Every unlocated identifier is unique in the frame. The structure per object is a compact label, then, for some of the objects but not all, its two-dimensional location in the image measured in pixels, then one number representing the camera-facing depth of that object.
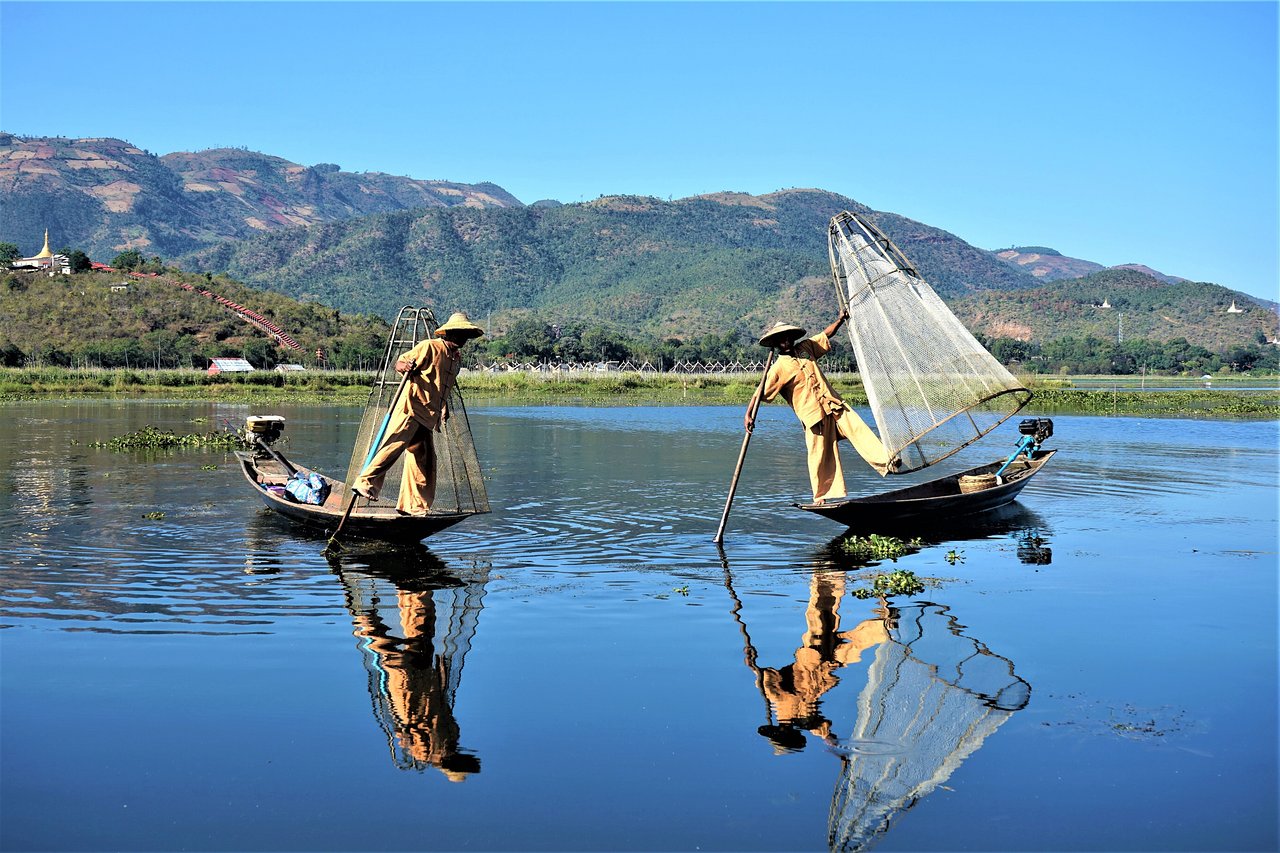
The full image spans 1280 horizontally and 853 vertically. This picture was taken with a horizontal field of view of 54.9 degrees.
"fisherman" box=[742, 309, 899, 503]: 16.20
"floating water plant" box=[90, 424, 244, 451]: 30.52
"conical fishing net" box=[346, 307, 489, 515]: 15.63
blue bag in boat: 17.50
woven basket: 18.50
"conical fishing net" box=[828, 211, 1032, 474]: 16.69
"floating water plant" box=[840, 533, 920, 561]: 15.76
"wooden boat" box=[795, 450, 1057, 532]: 16.19
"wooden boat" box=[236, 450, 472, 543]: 15.02
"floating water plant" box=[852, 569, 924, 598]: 13.06
